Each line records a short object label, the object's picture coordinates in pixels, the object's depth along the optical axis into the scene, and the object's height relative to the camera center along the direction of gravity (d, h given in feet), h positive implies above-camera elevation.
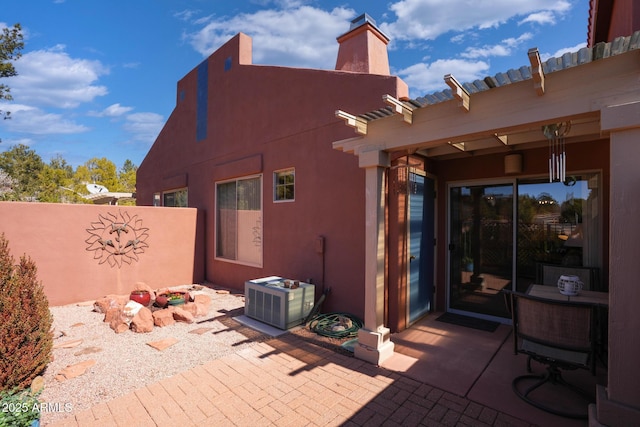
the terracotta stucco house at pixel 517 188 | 6.52 +1.11
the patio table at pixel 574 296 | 9.59 -2.80
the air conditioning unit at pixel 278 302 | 13.96 -4.42
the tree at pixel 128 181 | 108.72 +12.20
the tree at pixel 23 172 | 54.80 +7.89
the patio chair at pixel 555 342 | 7.63 -3.48
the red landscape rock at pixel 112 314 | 15.03 -5.24
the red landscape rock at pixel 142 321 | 13.88 -5.23
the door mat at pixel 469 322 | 13.76 -5.29
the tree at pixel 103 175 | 89.96 +12.49
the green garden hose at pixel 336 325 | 13.17 -5.23
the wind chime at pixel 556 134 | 9.05 +2.67
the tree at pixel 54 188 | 57.47 +5.08
